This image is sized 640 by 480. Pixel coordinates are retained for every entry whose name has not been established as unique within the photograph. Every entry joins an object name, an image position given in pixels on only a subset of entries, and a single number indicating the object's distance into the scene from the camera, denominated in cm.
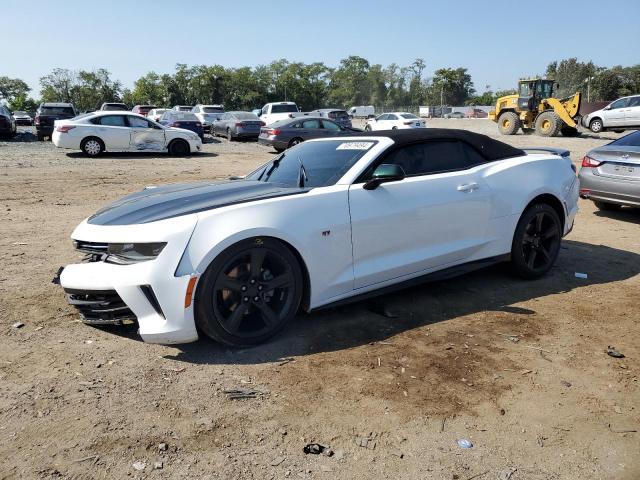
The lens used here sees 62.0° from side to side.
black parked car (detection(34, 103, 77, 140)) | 2380
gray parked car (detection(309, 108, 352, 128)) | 3034
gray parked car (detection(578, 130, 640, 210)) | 760
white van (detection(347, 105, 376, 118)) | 7762
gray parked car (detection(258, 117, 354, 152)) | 1975
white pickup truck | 2931
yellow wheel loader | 2556
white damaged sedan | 1683
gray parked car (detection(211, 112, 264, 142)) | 2531
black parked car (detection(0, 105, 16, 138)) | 2270
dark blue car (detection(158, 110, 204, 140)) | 2255
